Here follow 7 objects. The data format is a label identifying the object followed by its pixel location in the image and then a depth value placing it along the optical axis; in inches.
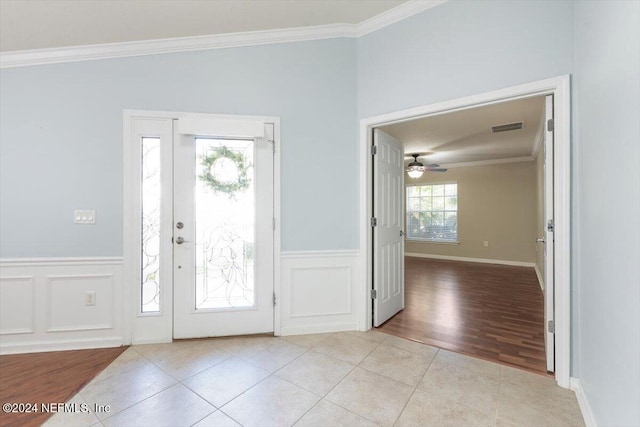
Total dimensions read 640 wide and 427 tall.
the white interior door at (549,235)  76.8
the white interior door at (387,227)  112.2
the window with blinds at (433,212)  289.9
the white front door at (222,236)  101.0
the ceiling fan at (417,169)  219.0
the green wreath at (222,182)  103.3
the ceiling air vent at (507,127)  155.0
